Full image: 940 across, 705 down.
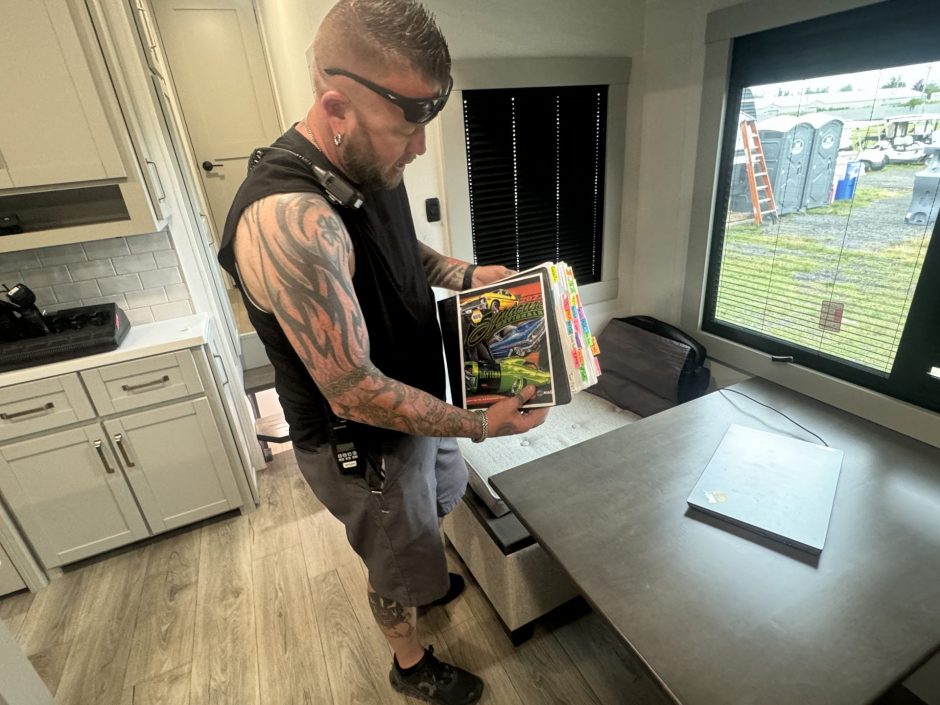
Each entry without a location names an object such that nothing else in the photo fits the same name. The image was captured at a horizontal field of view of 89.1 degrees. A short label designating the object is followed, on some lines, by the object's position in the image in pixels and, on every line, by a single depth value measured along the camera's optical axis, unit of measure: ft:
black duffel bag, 6.30
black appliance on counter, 5.74
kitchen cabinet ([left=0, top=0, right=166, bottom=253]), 5.18
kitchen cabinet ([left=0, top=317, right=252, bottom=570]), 5.93
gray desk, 2.48
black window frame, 4.19
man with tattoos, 2.79
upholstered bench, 4.71
